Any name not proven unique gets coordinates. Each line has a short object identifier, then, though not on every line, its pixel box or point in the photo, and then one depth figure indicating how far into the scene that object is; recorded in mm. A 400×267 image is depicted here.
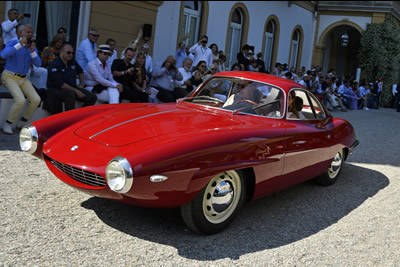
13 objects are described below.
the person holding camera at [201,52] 12875
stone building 11594
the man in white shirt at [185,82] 10023
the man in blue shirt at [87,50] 9203
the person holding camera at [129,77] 8570
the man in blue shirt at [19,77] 6832
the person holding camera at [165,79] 9586
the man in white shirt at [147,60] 10841
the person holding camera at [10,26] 8977
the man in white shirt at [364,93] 22406
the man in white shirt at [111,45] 10180
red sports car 3338
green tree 25734
